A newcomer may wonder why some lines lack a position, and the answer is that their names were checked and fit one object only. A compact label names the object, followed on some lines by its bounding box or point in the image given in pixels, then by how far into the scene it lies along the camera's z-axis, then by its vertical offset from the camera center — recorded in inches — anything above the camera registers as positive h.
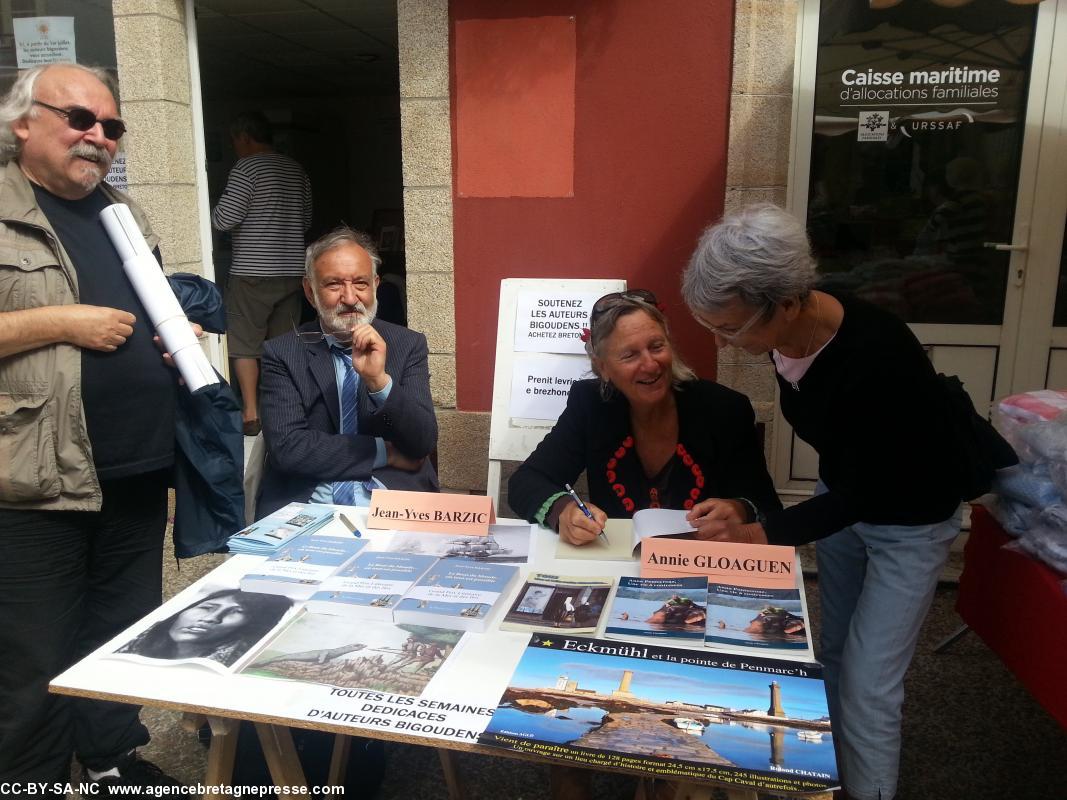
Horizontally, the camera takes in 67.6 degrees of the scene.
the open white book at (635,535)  73.7 -27.2
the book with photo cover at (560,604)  60.1 -28.4
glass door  141.2 +14.4
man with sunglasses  70.3 -14.7
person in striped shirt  201.5 +0.2
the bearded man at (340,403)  92.5 -19.4
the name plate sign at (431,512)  79.1 -26.8
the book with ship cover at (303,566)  65.3 -28.3
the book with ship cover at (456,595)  59.9 -27.9
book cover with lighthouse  43.6 -28.0
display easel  124.6 -25.3
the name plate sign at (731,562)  67.0 -26.7
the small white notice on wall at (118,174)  167.3 +12.7
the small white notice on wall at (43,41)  167.0 +40.1
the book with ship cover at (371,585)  61.6 -27.9
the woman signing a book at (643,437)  87.7 -22.0
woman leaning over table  66.3 -16.4
